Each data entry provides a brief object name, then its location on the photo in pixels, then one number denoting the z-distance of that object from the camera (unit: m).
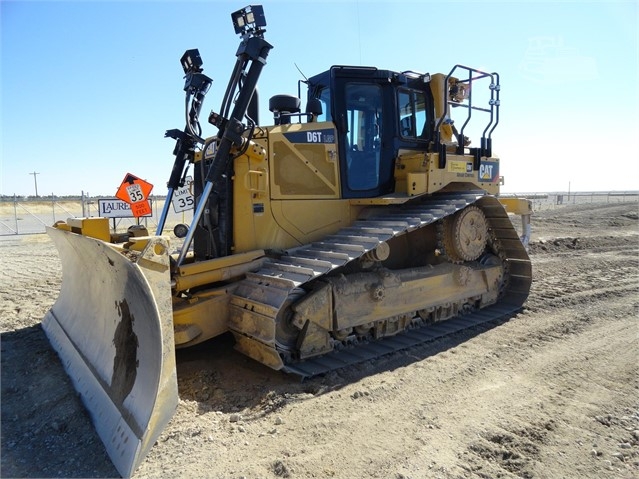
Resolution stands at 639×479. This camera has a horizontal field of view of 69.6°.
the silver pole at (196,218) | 4.69
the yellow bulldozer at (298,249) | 3.49
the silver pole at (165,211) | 6.12
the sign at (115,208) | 9.86
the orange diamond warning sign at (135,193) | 9.68
